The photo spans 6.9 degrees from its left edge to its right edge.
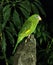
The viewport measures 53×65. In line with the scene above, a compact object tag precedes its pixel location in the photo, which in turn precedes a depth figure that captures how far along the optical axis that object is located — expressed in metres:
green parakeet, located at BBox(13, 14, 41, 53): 5.08
